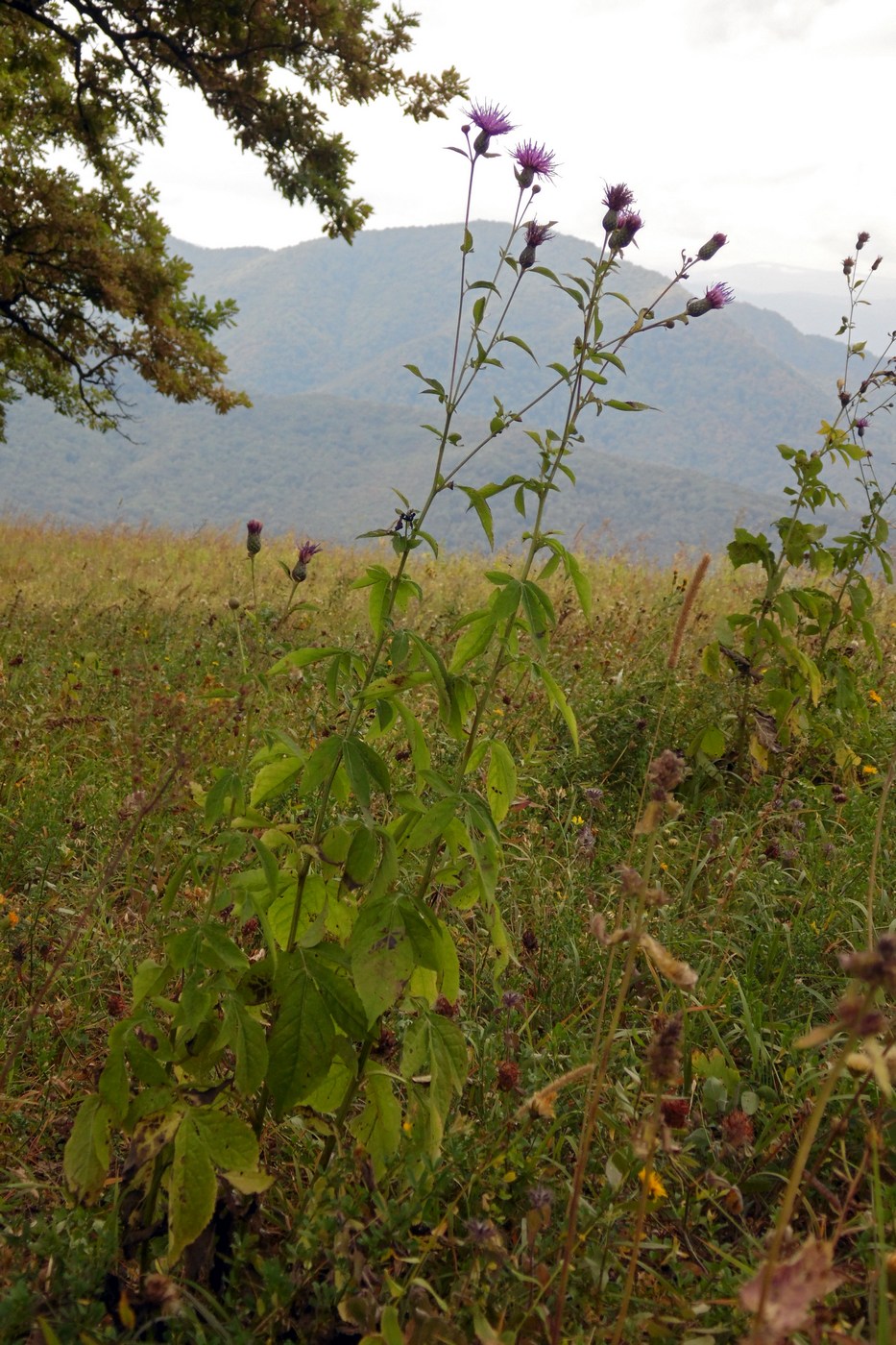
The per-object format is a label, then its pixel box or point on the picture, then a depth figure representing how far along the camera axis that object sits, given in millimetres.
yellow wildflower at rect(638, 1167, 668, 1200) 1538
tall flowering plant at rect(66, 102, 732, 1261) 1394
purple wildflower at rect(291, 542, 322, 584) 1884
